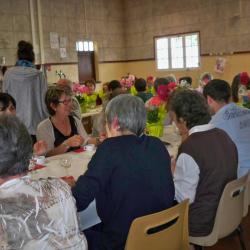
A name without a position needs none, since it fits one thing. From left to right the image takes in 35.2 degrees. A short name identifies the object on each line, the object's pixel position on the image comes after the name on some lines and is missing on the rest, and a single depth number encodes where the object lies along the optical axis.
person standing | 4.50
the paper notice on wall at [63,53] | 10.16
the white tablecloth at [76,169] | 2.00
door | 10.95
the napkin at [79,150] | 3.07
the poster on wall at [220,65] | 9.96
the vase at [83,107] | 5.67
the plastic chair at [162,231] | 1.61
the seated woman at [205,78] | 6.37
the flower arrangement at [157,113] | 3.38
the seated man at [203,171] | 2.12
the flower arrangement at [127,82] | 6.45
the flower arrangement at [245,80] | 4.88
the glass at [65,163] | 2.54
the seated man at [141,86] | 5.65
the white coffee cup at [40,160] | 2.74
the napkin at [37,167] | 2.60
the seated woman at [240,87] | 4.69
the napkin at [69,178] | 2.12
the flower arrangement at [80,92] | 5.64
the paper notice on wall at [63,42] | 10.16
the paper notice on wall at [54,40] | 9.90
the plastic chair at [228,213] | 2.09
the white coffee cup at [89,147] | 3.06
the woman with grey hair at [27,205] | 1.29
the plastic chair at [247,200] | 2.44
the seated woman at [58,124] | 3.20
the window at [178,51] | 10.58
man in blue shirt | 2.75
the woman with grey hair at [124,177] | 1.70
